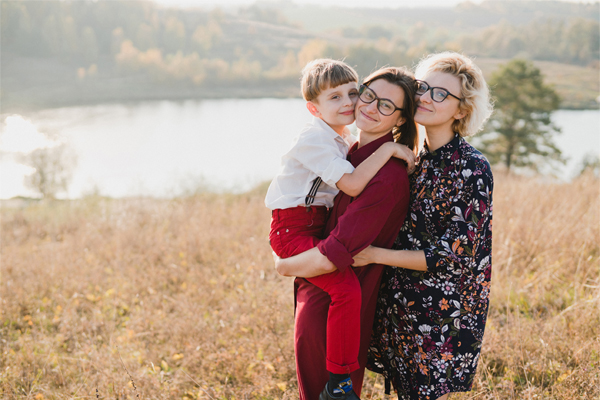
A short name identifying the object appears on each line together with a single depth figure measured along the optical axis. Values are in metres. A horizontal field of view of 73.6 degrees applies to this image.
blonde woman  1.83
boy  1.83
